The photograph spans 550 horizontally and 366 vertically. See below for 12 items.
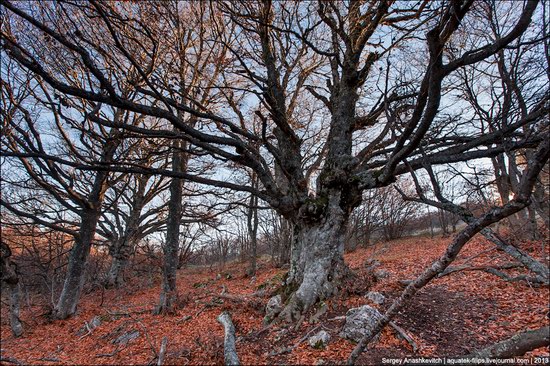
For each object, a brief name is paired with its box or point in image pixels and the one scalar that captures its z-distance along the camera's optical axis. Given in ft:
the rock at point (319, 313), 13.79
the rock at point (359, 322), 11.73
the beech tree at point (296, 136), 13.25
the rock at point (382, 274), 21.59
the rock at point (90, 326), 19.73
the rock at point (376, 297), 14.90
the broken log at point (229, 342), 10.71
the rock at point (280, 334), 12.99
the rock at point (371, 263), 28.81
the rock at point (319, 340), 11.66
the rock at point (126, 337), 16.38
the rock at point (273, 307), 15.08
